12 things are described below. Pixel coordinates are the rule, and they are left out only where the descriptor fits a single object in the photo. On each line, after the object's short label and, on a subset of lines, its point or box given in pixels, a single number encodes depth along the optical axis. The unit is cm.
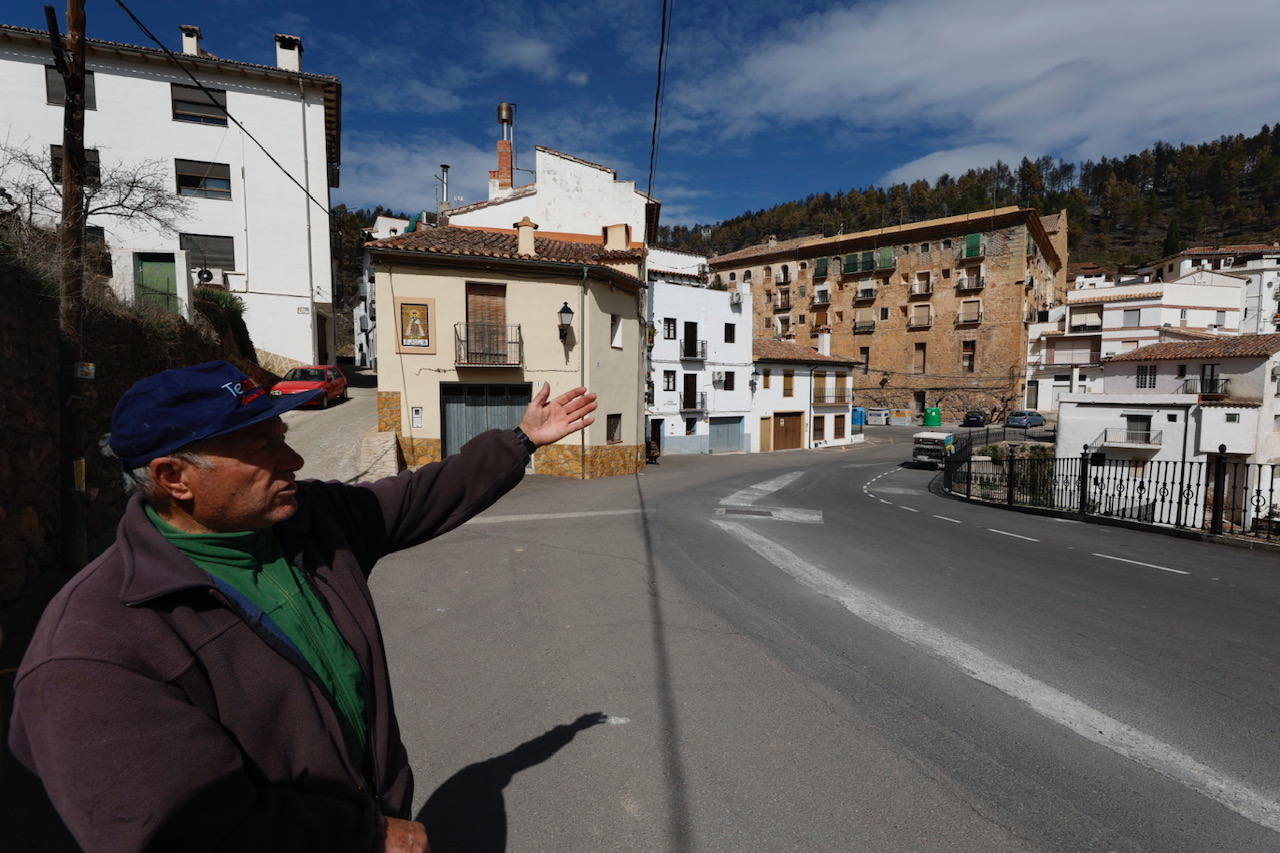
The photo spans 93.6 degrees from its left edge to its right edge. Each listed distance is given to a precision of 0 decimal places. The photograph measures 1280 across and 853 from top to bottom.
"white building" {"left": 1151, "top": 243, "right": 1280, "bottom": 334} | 4934
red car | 1828
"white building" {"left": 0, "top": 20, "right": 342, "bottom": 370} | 2039
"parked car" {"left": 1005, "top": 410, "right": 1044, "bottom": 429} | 4037
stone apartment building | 4581
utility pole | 648
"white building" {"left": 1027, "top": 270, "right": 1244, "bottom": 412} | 4262
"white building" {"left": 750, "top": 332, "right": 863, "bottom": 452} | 3253
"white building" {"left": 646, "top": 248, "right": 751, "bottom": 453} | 2784
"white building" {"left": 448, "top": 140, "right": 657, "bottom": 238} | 2378
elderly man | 102
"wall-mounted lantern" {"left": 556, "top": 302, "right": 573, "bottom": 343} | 1634
